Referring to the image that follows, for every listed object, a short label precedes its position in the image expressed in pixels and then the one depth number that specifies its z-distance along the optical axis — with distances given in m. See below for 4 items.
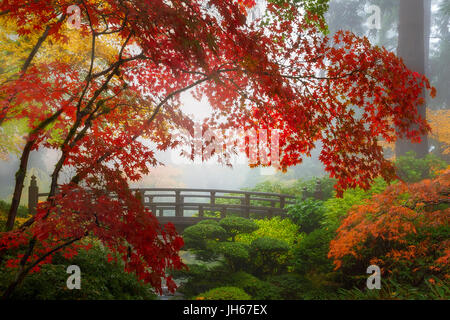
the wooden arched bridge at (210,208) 11.30
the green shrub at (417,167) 10.09
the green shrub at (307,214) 9.41
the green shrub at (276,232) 9.38
